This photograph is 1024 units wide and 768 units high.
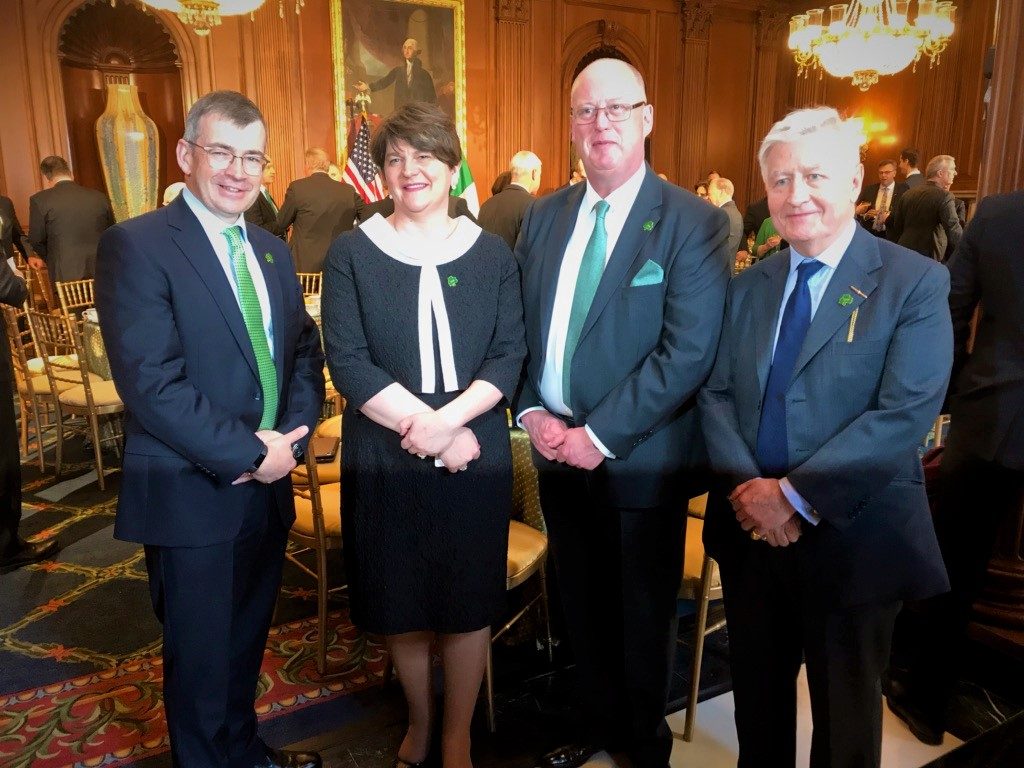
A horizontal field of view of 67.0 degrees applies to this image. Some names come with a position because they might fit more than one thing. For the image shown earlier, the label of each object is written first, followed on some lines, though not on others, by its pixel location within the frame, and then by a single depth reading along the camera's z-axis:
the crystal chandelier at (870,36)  7.85
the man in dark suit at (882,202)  8.48
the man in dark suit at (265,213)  7.29
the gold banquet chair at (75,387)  4.29
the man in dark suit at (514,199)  4.93
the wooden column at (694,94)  11.40
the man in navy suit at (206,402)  1.62
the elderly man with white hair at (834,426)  1.50
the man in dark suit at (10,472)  3.26
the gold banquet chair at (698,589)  2.23
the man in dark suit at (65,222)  6.89
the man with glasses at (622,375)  1.77
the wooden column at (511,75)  10.13
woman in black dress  1.77
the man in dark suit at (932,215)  6.55
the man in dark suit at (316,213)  7.18
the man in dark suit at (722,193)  7.83
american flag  7.93
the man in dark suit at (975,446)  1.97
